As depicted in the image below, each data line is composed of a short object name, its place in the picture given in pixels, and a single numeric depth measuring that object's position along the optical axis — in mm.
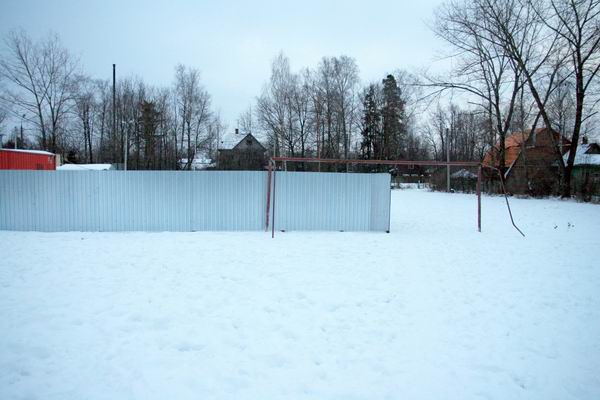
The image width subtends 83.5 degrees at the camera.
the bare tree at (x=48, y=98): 28344
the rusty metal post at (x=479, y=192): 10007
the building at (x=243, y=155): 36156
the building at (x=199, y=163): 35281
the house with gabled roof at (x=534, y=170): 20500
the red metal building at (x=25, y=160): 14837
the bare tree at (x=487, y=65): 21141
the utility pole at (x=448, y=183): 27606
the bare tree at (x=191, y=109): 34000
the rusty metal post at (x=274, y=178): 9181
